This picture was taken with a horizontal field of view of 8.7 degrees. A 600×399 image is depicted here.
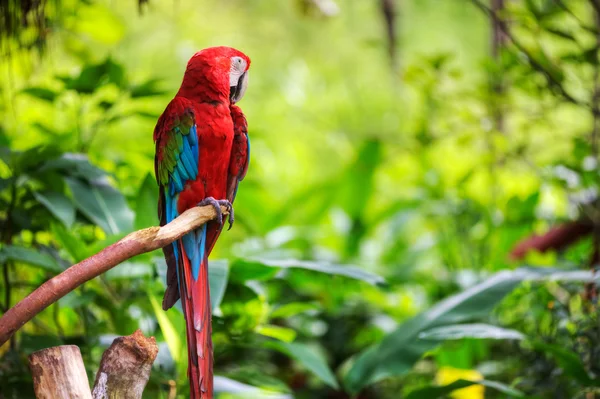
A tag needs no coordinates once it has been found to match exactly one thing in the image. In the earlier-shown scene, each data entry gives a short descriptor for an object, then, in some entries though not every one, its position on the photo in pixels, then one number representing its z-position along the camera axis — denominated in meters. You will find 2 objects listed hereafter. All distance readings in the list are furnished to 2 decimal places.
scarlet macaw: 9.29
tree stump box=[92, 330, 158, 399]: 9.36
